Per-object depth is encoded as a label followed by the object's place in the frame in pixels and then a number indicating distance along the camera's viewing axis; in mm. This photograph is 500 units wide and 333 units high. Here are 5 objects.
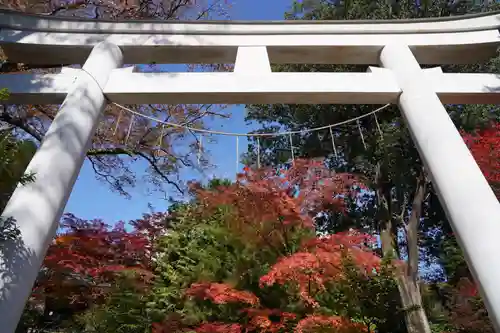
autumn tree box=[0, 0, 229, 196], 5215
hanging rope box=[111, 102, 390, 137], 3205
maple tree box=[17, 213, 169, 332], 4418
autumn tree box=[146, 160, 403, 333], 3355
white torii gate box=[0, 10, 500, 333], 2203
